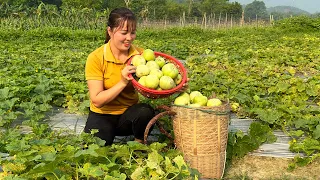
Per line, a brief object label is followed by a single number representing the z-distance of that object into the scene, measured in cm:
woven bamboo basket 312
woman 330
